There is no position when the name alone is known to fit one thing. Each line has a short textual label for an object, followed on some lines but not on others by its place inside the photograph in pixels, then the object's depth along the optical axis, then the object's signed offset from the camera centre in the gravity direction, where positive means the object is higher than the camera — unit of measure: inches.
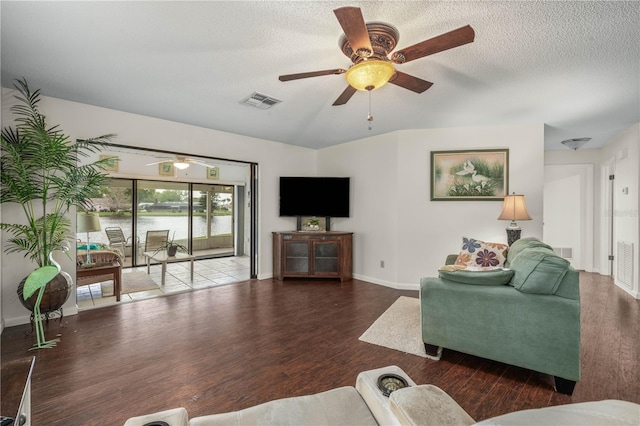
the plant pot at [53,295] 103.4 -32.3
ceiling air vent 117.7 +48.7
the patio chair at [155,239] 259.1 -26.8
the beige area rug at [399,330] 96.5 -46.6
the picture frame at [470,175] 155.1 +20.5
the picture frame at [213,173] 280.1 +39.1
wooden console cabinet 184.7 -29.4
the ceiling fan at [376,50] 60.2 +39.5
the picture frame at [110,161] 116.8 +21.9
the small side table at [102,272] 134.3 -30.5
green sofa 71.9 -29.3
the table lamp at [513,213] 137.0 -1.2
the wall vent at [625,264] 160.1 -32.3
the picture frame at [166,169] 257.6 +39.3
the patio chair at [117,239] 240.4 -24.2
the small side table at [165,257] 181.2 -31.1
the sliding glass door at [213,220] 283.7 -9.0
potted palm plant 103.9 +12.5
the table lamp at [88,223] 165.5 -7.0
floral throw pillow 117.4 -19.5
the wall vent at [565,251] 215.8 -31.8
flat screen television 194.4 +10.0
